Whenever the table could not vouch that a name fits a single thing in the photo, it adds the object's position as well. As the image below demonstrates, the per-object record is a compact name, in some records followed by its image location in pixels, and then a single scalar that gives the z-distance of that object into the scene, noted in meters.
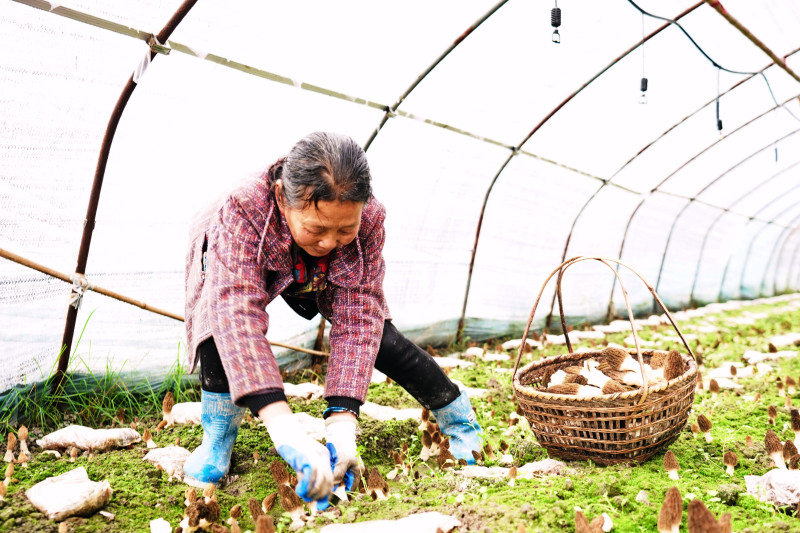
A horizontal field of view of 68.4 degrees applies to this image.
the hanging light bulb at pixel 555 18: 3.61
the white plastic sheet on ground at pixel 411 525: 1.89
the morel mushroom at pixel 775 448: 2.45
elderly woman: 2.01
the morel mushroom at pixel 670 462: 2.32
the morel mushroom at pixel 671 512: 1.82
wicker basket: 2.37
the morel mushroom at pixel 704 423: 2.80
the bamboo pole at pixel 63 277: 2.87
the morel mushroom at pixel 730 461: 2.49
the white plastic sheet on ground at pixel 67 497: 2.12
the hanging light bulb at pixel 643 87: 4.44
